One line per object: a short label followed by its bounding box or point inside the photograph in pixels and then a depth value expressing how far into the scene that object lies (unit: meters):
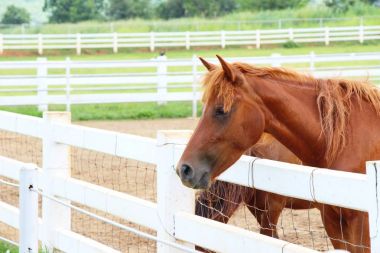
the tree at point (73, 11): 70.50
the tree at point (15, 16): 78.00
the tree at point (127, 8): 75.50
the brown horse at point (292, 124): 4.52
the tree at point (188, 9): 71.81
